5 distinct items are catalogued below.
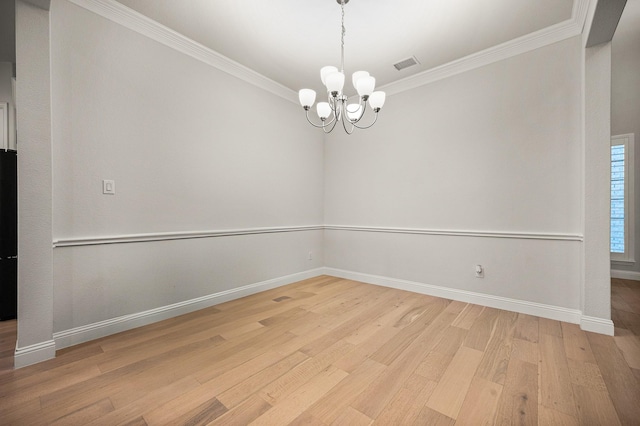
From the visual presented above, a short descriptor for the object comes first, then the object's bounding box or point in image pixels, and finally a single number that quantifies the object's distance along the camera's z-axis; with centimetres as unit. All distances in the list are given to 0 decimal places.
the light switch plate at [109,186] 230
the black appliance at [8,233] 265
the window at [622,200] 414
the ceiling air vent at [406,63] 314
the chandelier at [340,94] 204
